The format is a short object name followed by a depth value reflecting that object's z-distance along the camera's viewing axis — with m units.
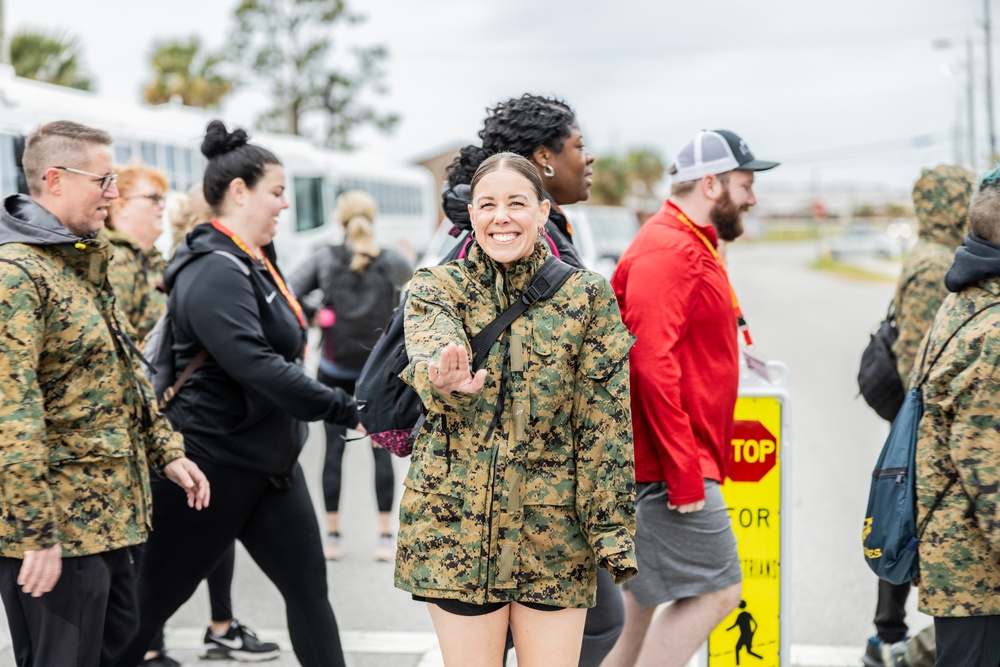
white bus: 12.03
